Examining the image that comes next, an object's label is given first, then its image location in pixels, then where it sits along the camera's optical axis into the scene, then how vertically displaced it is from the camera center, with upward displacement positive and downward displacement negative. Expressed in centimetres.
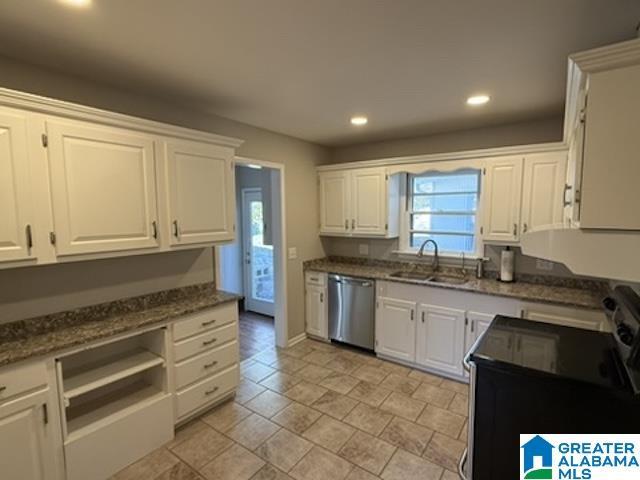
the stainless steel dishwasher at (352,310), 371 -110
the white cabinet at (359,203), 385 +17
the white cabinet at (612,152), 110 +22
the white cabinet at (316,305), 405 -112
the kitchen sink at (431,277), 347 -68
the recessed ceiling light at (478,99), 259 +95
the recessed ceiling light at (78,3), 141 +94
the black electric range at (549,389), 143 -82
